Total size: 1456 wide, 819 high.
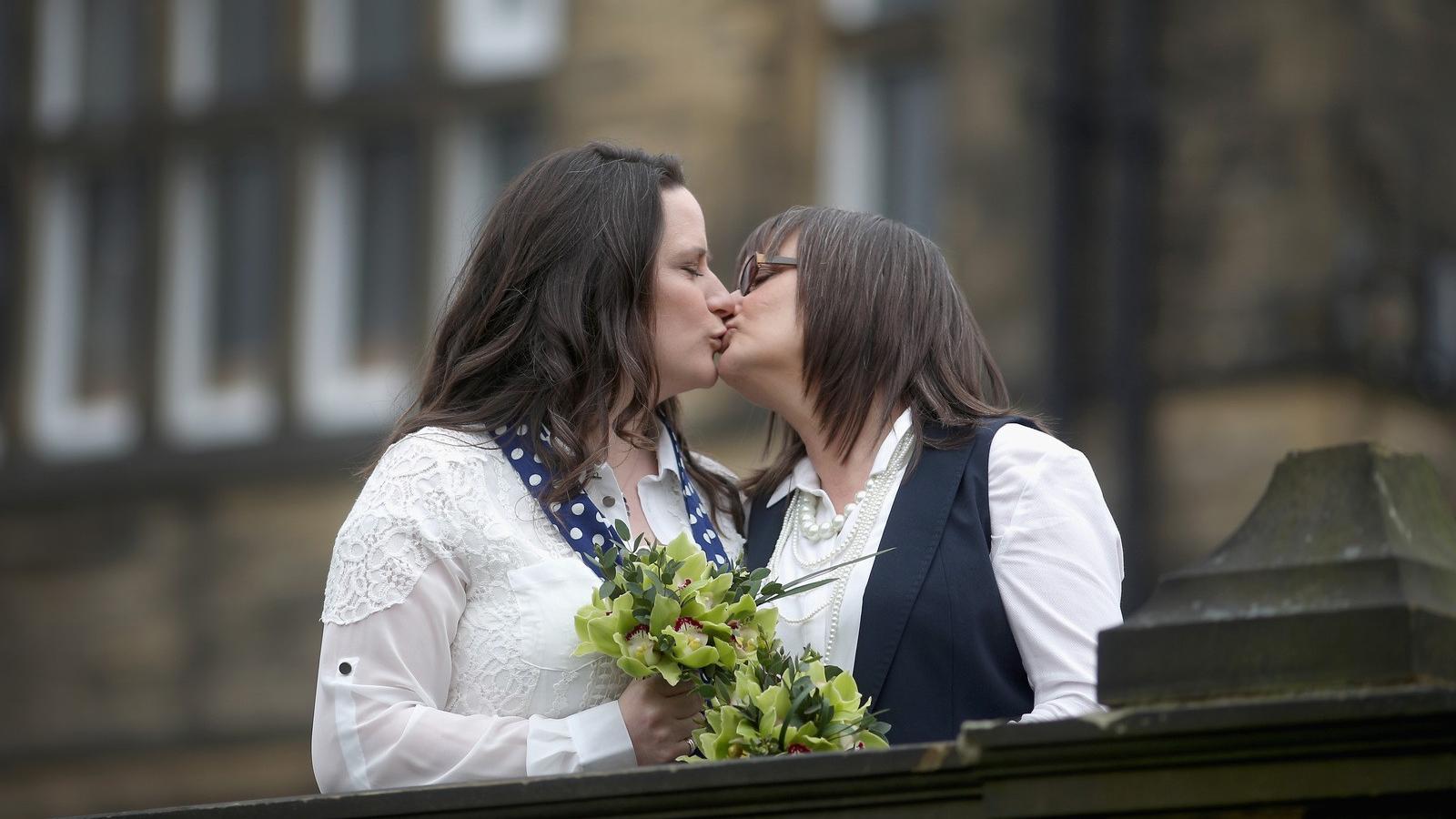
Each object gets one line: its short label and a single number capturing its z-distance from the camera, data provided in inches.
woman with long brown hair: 230.8
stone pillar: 169.3
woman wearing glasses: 246.0
